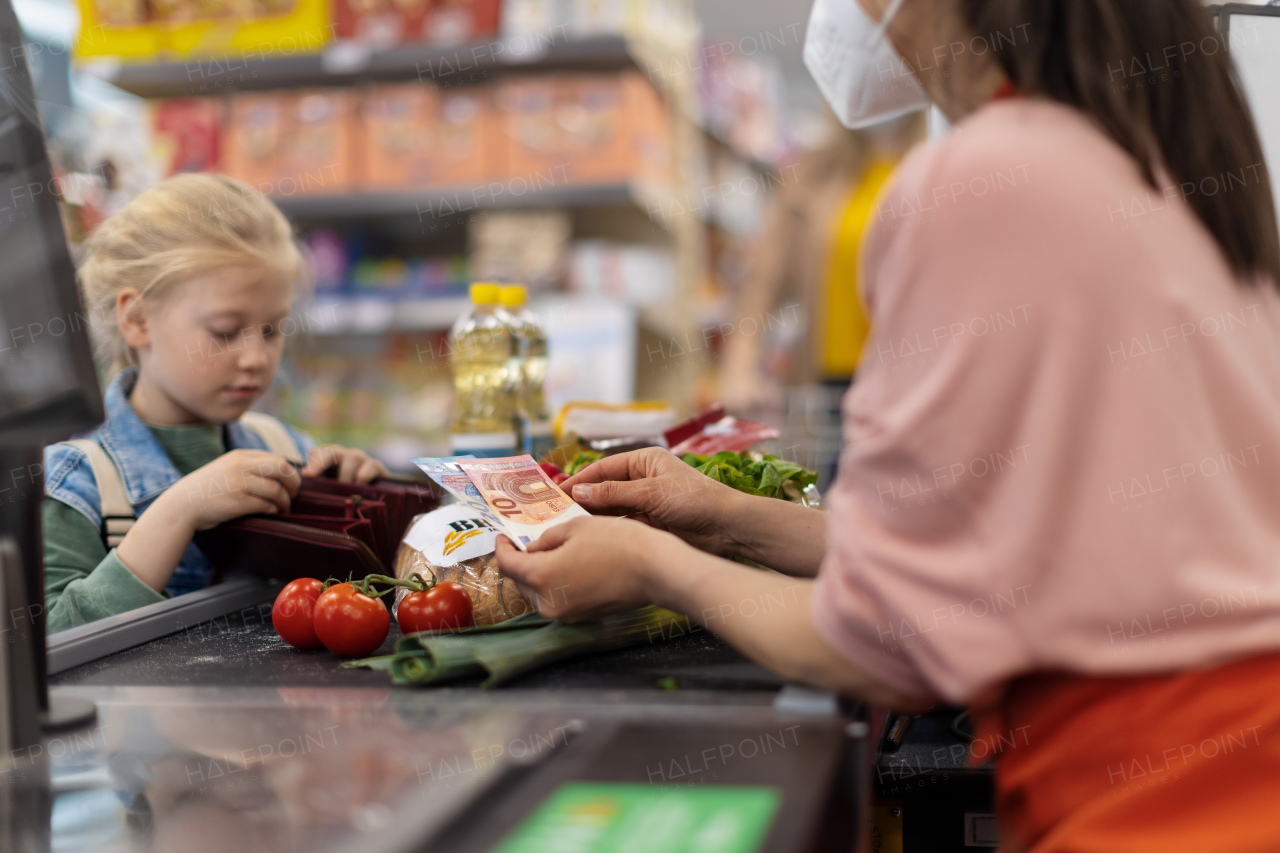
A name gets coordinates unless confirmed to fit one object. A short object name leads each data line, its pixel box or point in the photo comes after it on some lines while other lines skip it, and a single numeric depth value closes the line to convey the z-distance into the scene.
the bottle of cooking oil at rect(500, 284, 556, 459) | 2.13
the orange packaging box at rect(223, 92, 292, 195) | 4.42
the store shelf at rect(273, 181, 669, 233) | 4.26
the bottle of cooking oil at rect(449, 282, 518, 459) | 2.00
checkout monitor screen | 0.92
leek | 1.06
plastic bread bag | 1.30
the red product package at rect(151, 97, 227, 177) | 4.44
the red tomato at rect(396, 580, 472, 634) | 1.22
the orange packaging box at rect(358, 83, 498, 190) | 4.32
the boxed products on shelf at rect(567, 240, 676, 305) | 4.44
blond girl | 1.59
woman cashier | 0.83
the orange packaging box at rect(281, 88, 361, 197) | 4.42
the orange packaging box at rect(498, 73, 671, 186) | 4.21
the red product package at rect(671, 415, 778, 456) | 1.74
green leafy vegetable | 1.48
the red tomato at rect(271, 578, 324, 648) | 1.24
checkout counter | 0.72
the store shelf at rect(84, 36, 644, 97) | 4.26
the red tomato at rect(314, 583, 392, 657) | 1.18
